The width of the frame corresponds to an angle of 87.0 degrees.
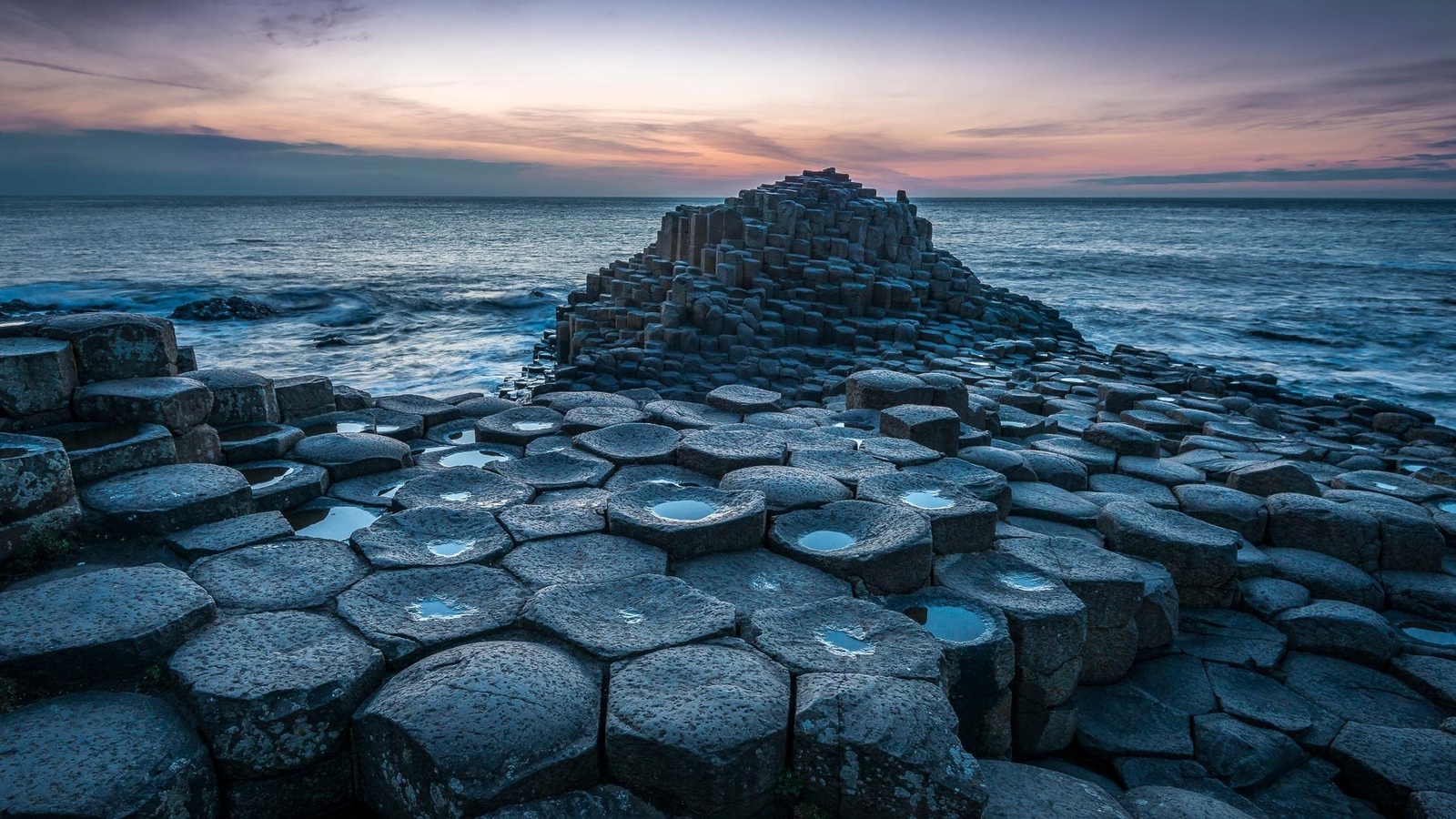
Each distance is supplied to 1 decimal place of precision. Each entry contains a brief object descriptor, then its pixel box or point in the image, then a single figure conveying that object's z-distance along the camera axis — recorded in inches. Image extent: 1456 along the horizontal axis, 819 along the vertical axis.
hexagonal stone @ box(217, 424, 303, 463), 196.2
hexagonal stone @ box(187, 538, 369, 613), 128.6
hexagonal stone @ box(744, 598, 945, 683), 116.6
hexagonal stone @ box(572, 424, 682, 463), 204.5
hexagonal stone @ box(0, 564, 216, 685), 104.1
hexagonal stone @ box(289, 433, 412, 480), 195.3
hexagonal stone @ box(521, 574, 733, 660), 118.6
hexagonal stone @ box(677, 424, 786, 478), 195.9
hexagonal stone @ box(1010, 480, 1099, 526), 204.8
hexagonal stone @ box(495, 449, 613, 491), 188.9
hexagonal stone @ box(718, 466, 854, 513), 171.8
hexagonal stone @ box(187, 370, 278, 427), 212.5
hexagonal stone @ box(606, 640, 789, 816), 95.6
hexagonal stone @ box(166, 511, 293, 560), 144.9
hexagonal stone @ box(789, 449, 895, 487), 192.9
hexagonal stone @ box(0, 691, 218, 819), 85.7
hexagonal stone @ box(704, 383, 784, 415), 261.0
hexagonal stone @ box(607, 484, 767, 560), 151.6
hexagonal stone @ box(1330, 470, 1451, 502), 249.7
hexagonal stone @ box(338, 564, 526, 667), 117.3
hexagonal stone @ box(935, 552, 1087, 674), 138.6
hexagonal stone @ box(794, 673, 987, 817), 97.5
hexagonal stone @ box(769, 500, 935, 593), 145.7
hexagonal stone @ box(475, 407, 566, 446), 237.9
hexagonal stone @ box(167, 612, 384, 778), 99.7
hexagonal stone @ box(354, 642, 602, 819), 91.8
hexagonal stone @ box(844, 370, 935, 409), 272.1
